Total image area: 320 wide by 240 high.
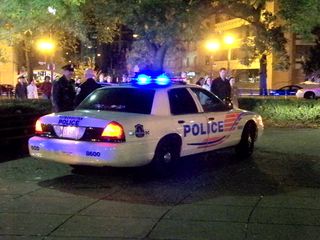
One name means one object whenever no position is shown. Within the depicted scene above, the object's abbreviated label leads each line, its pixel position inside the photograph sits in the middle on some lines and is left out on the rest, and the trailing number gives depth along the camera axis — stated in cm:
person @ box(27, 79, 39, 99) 2389
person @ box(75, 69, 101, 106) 1109
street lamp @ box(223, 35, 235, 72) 3544
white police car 802
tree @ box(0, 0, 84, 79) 1680
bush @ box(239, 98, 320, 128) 1784
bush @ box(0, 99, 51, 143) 1209
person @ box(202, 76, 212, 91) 2653
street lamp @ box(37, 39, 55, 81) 2732
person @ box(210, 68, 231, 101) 1415
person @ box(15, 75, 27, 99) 2142
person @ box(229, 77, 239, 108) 1524
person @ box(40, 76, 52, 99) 2257
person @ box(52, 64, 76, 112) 1051
